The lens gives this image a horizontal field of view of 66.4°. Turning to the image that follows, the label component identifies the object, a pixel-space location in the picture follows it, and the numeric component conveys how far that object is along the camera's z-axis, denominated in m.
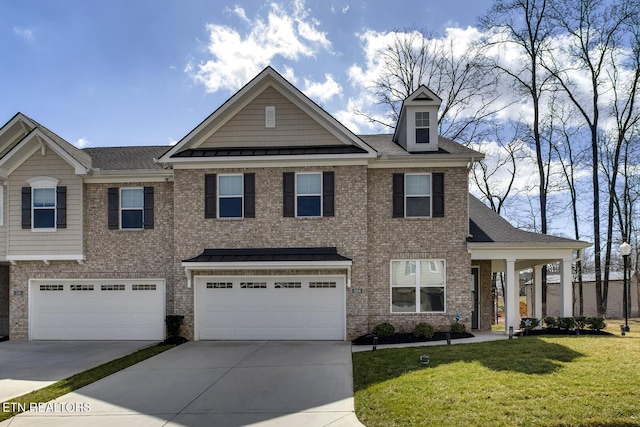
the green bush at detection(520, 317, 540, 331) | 15.53
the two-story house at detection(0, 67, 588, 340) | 15.48
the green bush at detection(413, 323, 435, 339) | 14.76
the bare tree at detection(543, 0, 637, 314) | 25.34
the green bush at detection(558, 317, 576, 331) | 15.23
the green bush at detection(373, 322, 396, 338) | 14.80
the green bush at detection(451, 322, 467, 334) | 15.10
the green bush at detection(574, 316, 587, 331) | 15.46
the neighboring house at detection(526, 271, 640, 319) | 31.70
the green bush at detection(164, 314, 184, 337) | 15.48
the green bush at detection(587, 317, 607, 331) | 15.55
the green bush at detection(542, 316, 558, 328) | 15.51
